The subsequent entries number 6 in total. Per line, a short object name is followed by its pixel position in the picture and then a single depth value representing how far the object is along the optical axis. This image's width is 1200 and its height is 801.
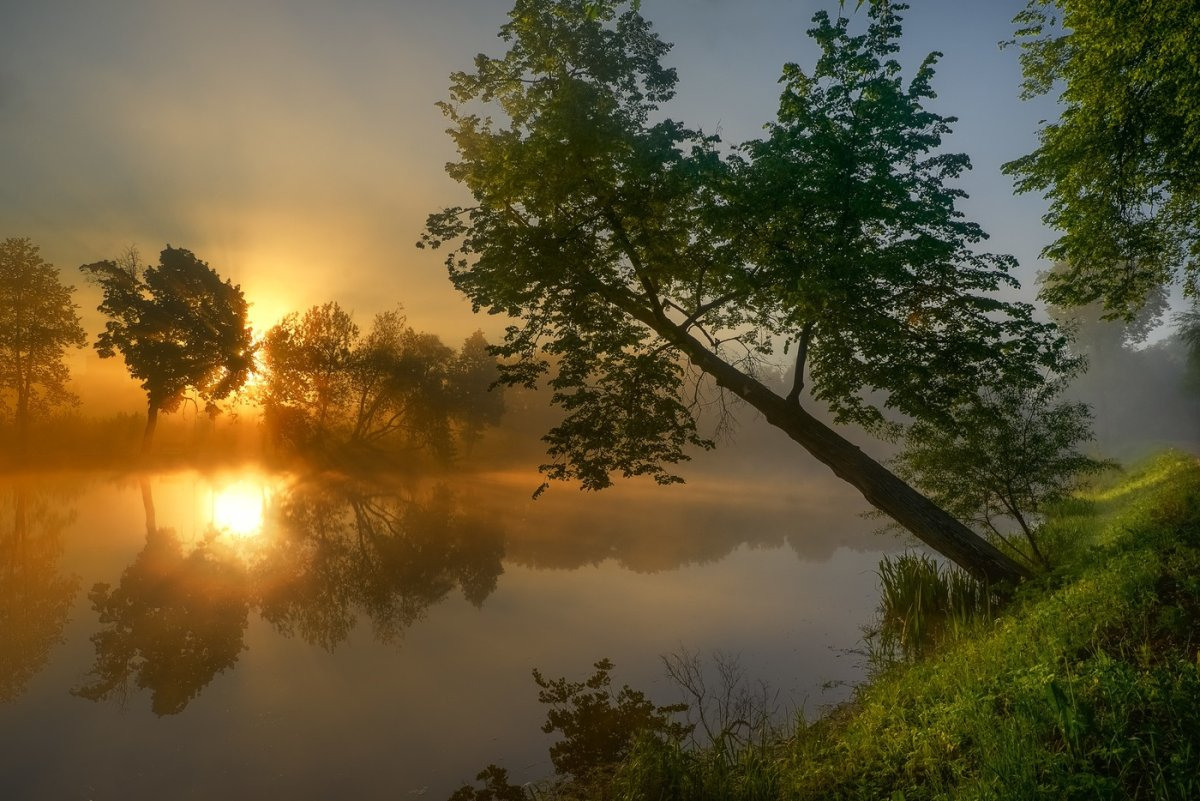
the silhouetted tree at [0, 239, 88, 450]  39.91
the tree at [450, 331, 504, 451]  49.34
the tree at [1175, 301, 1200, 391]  36.69
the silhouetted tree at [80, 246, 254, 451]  41.78
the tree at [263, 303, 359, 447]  46.66
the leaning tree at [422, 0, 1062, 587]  11.20
